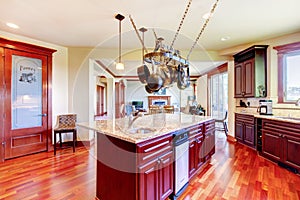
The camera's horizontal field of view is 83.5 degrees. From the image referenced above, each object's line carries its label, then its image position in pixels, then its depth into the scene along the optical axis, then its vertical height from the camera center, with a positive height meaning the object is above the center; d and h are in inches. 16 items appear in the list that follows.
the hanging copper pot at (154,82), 99.3 +11.6
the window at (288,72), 136.1 +23.8
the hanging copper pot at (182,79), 117.5 +16.1
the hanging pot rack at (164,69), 96.0 +21.6
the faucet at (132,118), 95.7 -11.6
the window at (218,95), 248.9 +9.5
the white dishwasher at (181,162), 80.5 -30.6
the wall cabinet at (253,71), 154.8 +28.4
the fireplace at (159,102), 433.1 -2.8
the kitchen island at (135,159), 61.3 -24.0
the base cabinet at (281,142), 107.3 -28.6
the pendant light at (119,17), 107.9 +55.2
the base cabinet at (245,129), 155.6 -28.1
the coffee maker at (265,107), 145.9 -5.4
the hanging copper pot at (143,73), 97.6 +16.5
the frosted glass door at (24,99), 130.2 +1.8
